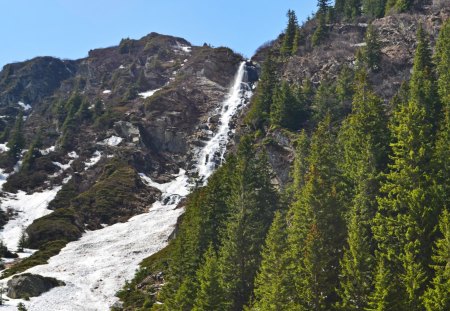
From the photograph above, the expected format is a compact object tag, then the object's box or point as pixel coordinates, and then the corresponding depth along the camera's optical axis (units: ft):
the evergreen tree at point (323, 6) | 513.86
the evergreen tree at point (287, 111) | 312.09
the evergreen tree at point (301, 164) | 195.62
